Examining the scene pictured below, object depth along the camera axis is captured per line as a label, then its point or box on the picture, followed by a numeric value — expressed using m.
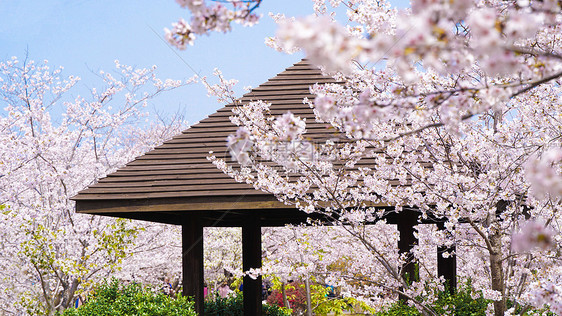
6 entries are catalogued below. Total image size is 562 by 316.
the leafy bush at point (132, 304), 14.39
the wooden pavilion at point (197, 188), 14.48
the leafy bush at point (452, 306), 13.84
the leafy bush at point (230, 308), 22.25
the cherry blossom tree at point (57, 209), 21.33
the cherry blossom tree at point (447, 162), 10.95
